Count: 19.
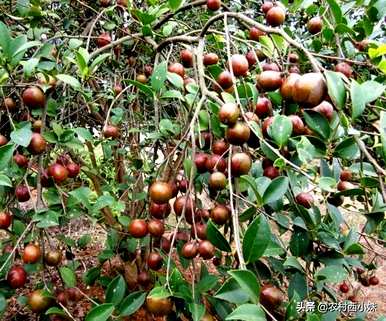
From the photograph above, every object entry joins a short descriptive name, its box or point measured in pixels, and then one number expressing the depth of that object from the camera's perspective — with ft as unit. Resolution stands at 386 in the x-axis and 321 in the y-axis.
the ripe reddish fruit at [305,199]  3.27
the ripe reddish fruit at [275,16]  3.57
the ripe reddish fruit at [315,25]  3.96
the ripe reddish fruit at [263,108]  3.16
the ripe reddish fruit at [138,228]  3.65
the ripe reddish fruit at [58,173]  3.70
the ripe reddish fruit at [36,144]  3.49
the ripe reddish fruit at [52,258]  3.75
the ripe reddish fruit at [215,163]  3.12
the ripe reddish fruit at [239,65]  3.37
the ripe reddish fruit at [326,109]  2.87
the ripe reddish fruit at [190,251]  3.12
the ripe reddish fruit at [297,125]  2.94
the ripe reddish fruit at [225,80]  3.40
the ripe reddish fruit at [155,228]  3.65
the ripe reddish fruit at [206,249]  3.10
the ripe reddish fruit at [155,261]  3.75
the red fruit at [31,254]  3.41
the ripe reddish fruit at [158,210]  3.68
